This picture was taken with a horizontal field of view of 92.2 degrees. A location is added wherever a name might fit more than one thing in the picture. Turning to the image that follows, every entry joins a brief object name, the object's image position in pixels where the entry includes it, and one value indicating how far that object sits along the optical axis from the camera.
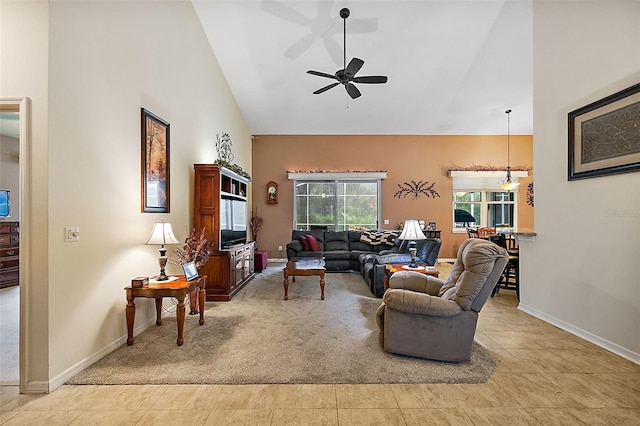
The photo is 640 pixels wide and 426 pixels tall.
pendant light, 7.47
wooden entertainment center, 4.58
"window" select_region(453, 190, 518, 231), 8.62
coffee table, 4.57
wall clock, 8.45
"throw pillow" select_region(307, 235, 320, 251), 6.85
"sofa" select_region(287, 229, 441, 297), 4.99
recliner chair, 2.55
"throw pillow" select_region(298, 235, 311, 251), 6.85
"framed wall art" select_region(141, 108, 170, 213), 3.46
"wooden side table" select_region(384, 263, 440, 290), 3.92
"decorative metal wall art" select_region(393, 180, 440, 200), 8.49
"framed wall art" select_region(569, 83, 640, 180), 2.71
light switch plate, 2.42
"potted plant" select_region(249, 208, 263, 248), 8.28
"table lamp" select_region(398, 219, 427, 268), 3.89
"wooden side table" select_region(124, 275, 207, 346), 2.92
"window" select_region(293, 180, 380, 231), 8.55
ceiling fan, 4.26
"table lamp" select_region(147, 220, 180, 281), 3.17
